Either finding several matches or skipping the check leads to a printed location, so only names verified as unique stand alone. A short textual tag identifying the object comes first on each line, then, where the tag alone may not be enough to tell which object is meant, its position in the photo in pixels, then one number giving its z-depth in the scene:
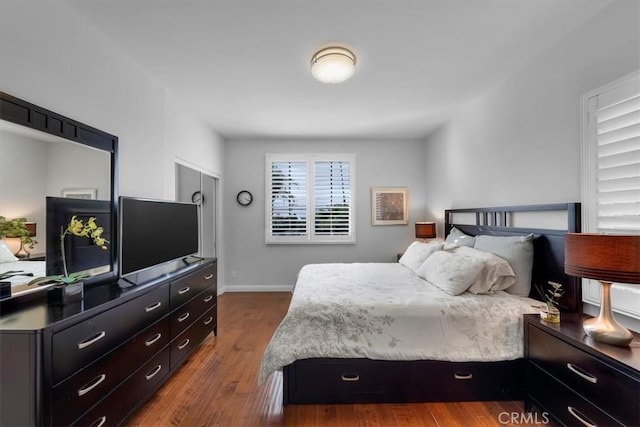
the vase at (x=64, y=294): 1.47
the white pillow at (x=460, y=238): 3.00
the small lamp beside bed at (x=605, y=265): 1.31
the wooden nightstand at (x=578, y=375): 1.27
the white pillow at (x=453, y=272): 2.15
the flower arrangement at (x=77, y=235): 1.57
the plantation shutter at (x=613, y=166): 1.59
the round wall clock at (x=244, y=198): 4.75
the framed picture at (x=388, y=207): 4.77
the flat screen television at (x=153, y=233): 2.05
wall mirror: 1.42
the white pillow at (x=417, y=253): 3.01
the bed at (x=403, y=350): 1.89
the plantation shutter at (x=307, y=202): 4.76
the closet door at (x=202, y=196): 3.39
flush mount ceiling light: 2.15
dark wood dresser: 1.16
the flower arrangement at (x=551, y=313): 1.75
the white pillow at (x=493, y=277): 2.14
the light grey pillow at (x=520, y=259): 2.21
